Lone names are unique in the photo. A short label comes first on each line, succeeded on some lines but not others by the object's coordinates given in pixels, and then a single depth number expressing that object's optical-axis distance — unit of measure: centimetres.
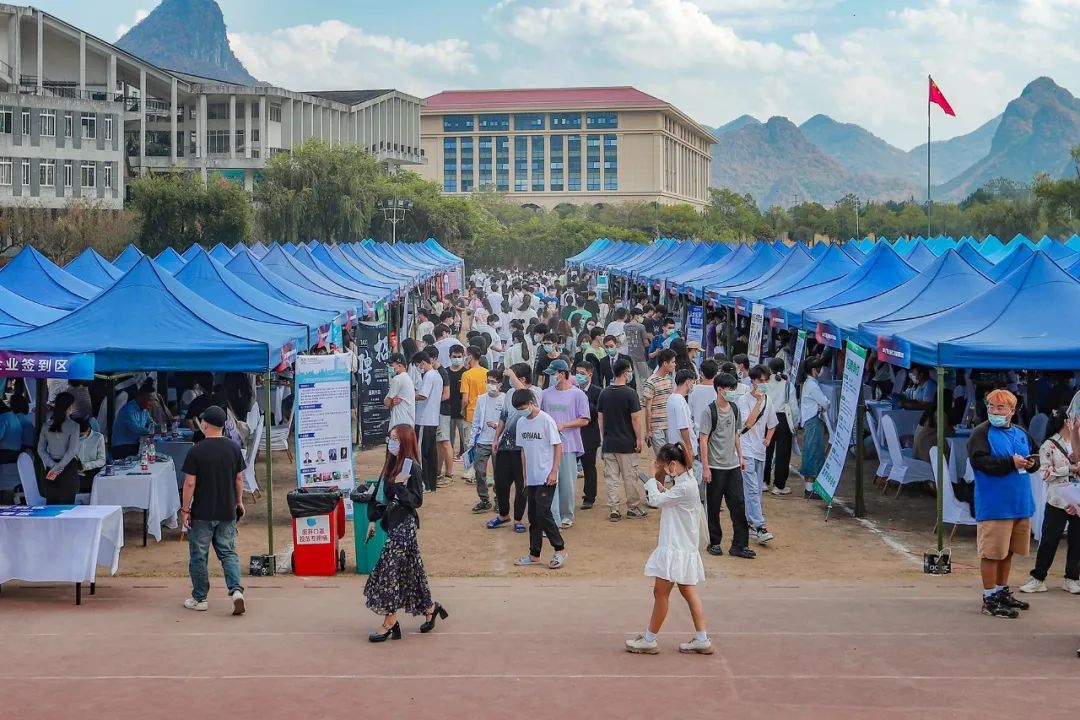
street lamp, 5870
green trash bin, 1053
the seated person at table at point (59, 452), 1153
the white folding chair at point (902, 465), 1323
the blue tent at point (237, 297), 1476
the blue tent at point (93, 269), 2138
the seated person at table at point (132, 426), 1298
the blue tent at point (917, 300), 1428
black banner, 1642
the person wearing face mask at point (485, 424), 1303
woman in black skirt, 828
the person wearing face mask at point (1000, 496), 879
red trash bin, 1045
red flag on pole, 4862
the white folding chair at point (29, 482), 1175
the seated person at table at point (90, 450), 1170
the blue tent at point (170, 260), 2123
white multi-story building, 5872
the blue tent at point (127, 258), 2147
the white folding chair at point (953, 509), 1159
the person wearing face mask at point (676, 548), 782
